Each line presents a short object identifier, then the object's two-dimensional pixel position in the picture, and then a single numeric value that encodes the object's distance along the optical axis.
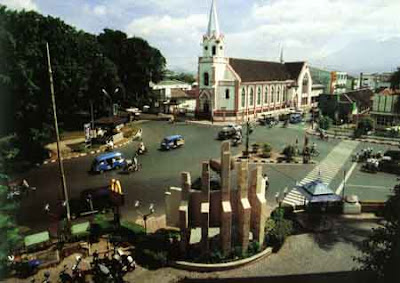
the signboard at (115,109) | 47.01
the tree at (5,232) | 9.29
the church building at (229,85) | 52.25
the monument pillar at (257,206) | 14.17
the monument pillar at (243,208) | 13.62
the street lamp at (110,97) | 44.25
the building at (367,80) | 92.31
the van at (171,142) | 33.88
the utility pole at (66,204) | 16.53
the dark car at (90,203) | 18.26
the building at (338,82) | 82.94
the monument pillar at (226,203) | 13.50
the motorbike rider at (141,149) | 31.94
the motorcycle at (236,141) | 36.59
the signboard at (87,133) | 33.91
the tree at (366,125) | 42.94
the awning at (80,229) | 15.08
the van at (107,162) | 26.14
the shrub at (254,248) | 13.94
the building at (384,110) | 45.87
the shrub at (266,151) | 31.59
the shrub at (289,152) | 30.86
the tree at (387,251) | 6.46
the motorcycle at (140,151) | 31.92
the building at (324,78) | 82.82
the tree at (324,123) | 45.88
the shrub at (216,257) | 13.37
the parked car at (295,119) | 52.72
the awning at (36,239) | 14.10
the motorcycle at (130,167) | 26.51
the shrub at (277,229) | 14.62
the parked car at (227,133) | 39.38
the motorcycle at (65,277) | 11.61
